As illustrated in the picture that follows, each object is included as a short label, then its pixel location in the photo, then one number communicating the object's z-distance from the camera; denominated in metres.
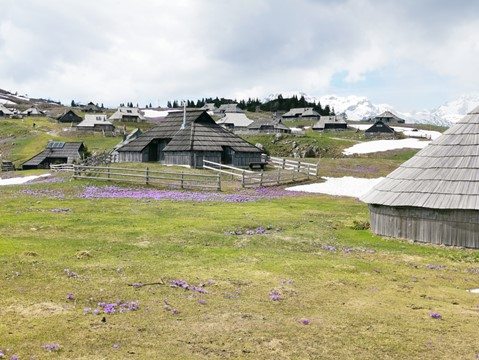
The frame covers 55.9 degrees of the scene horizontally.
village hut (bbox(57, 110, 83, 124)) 154.25
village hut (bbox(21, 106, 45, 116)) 168.62
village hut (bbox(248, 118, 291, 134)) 127.87
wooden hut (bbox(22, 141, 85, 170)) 80.94
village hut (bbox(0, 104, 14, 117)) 161.62
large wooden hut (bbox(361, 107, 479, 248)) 18.55
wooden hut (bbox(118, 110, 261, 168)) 53.06
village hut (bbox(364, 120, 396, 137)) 112.38
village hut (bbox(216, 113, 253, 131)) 146.84
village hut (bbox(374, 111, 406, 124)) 160.88
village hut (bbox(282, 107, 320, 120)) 172.62
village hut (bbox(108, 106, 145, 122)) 159.62
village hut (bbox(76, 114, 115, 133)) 131.50
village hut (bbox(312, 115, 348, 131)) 135.62
